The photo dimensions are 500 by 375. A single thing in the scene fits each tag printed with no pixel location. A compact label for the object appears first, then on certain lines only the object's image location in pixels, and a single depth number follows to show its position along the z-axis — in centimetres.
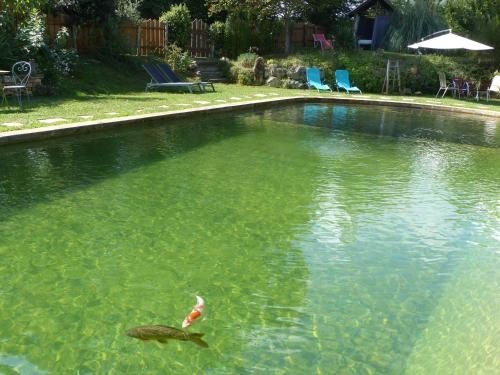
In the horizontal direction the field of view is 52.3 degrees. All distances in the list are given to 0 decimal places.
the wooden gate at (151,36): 1774
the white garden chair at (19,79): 959
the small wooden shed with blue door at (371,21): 2380
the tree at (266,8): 1889
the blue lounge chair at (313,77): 1716
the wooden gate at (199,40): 2022
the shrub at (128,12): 1756
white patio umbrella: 1570
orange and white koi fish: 313
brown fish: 292
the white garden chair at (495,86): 1672
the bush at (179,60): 1698
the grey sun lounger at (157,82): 1363
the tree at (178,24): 1889
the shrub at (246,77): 1798
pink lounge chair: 2172
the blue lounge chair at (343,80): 1694
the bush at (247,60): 1825
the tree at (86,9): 1428
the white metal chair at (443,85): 1669
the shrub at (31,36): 1173
